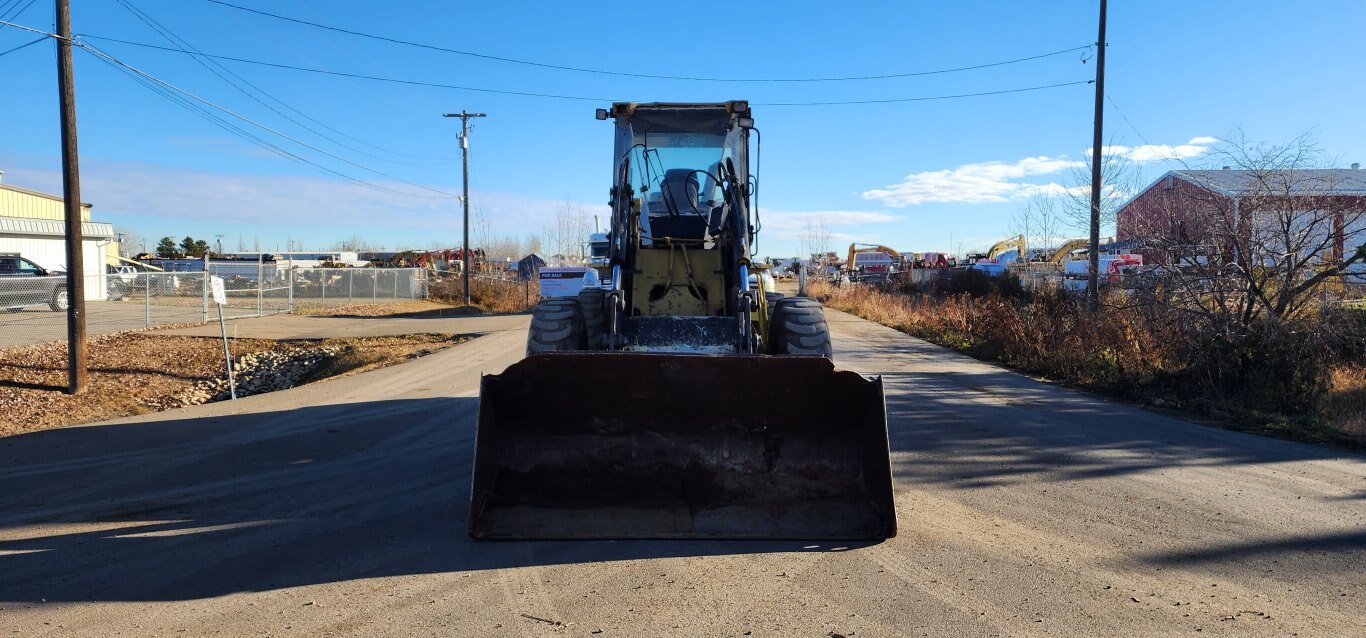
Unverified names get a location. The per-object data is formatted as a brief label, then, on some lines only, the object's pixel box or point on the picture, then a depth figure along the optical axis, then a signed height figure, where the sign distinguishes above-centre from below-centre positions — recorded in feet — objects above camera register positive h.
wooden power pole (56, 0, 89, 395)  44.78 +2.82
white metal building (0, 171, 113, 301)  118.83 +4.06
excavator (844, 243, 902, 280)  194.06 +3.51
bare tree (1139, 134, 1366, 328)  39.68 +1.55
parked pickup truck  71.94 -1.69
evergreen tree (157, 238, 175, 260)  319.43 +8.07
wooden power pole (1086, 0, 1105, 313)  55.11 +4.81
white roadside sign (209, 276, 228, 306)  46.07 -1.01
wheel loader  18.24 -3.79
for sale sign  78.69 -0.70
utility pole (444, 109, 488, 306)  136.87 +20.59
